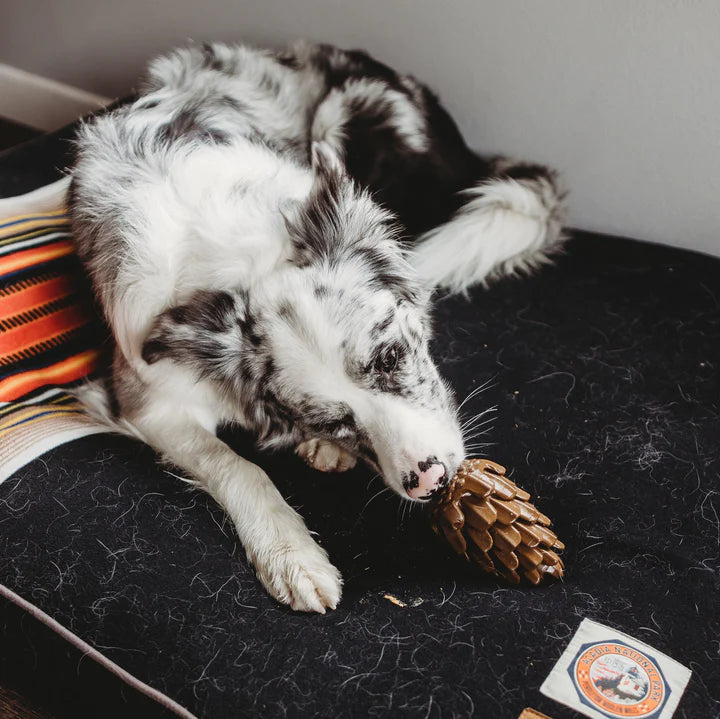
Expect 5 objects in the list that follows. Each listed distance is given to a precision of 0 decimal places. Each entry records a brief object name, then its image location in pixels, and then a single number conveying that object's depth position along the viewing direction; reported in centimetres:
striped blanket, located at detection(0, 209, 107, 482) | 160
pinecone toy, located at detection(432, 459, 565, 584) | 131
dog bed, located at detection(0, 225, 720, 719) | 118
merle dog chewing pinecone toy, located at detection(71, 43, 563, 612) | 135
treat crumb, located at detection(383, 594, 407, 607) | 131
